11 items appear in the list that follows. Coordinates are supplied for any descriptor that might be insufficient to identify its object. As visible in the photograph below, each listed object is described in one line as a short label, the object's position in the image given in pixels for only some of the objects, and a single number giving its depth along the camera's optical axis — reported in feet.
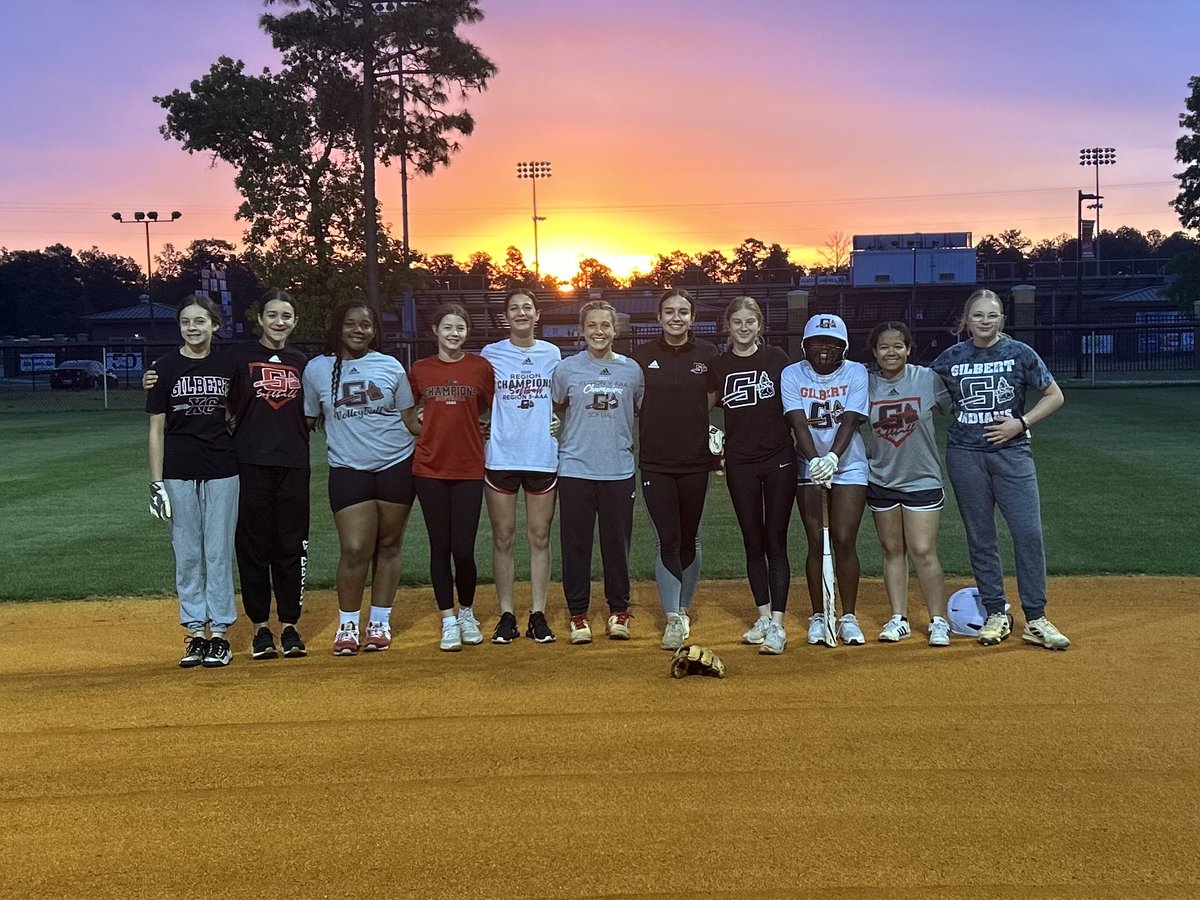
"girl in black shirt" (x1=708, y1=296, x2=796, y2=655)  18.45
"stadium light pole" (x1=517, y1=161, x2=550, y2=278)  227.40
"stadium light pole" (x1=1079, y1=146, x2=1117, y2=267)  220.43
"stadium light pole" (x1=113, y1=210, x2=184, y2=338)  222.07
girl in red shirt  18.79
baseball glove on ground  16.75
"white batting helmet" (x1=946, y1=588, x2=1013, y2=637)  19.30
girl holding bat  18.31
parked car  142.82
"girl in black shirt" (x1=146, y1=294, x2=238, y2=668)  17.97
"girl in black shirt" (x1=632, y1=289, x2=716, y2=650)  18.70
